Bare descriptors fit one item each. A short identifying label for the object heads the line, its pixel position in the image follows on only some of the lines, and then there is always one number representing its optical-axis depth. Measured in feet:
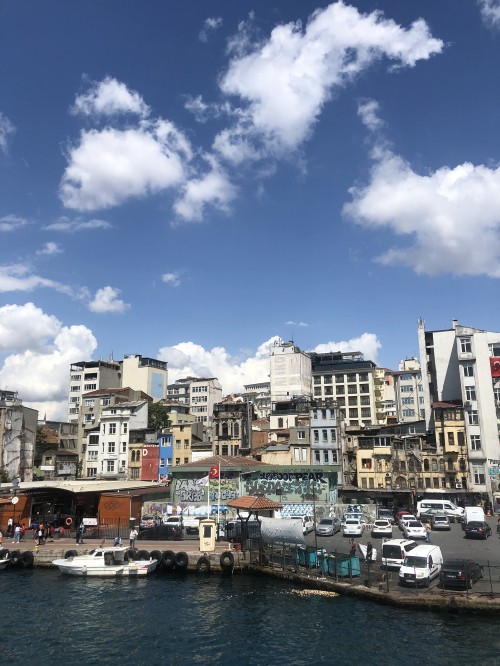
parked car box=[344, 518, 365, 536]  167.12
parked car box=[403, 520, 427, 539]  157.36
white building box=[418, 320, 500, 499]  248.52
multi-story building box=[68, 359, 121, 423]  460.14
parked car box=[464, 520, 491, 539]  160.56
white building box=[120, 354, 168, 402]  457.68
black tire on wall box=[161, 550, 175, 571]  139.03
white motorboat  134.62
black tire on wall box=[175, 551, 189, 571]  138.51
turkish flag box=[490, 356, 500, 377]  262.47
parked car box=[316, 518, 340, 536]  171.63
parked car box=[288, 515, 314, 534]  177.19
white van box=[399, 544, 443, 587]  106.42
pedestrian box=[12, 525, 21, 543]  166.20
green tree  333.83
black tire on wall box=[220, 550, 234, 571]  137.08
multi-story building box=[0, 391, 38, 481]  297.33
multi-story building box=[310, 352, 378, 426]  401.08
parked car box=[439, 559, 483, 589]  101.81
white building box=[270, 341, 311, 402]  414.82
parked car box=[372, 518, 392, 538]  165.48
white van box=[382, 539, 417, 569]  118.83
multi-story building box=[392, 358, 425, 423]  421.18
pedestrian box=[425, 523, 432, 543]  155.53
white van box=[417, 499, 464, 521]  201.77
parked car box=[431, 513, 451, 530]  180.34
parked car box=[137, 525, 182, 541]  160.56
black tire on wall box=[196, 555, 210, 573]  138.00
